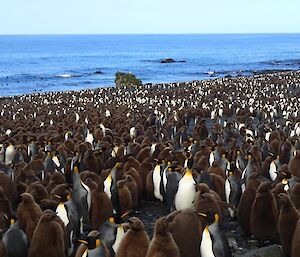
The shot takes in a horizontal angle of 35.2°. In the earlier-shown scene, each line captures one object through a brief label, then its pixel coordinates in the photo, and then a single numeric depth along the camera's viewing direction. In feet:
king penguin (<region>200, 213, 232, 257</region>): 17.34
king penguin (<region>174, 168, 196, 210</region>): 23.27
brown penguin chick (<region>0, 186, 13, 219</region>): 21.92
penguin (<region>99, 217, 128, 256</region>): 18.52
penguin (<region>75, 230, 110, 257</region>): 15.81
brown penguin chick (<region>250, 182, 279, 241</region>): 20.92
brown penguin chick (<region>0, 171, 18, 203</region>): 25.49
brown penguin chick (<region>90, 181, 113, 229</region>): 22.53
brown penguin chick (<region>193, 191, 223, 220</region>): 19.56
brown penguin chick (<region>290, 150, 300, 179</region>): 28.99
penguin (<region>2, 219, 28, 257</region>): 18.07
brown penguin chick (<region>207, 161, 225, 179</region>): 27.99
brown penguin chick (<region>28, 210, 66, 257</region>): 17.75
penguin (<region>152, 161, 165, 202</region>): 27.66
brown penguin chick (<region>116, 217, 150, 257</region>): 16.84
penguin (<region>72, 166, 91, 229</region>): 21.94
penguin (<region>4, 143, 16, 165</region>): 36.65
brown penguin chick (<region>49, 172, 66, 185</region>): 26.63
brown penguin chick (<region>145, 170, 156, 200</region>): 28.04
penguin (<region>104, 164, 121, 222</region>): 23.82
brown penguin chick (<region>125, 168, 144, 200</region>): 27.48
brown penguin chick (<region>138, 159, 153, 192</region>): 29.09
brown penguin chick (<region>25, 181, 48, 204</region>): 23.16
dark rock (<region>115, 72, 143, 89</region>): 125.15
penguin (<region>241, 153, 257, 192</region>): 27.93
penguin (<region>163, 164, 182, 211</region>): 25.25
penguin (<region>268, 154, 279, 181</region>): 29.53
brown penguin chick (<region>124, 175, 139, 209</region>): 25.81
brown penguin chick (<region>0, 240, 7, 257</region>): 17.11
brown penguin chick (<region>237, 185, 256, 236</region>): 22.31
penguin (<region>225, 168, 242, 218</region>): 24.57
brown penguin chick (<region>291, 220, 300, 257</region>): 17.33
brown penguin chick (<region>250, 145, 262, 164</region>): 32.73
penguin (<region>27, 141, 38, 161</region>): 36.60
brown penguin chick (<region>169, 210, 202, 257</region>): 18.24
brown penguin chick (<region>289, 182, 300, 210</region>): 21.82
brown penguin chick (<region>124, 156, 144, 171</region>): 29.81
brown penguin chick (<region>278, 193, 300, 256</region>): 18.83
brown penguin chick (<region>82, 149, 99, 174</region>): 30.66
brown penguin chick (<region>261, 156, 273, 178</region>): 30.43
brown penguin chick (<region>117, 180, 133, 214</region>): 24.63
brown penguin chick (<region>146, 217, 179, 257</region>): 15.71
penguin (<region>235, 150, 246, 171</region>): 30.96
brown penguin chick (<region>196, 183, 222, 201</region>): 21.33
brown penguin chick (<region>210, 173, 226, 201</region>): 25.75
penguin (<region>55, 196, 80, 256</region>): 20.09
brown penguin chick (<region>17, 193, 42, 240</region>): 19.80
